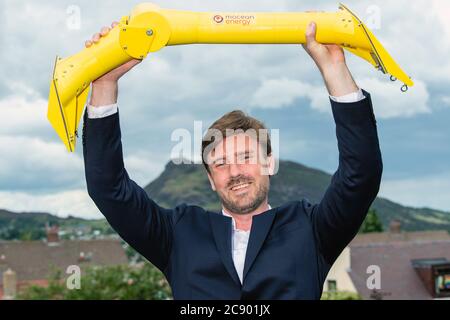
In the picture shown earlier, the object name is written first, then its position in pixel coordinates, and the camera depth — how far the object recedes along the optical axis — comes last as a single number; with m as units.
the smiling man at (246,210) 4.38
